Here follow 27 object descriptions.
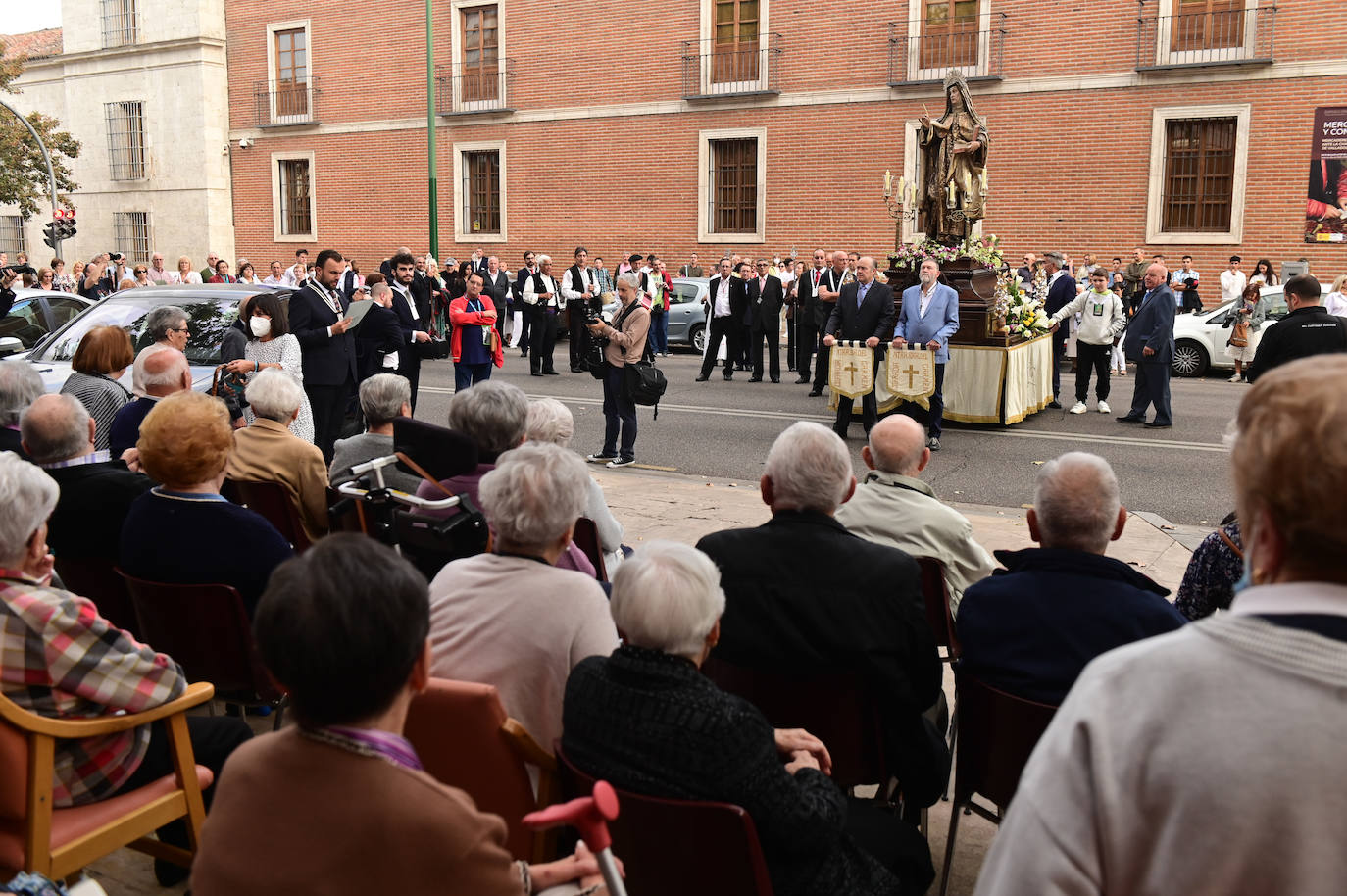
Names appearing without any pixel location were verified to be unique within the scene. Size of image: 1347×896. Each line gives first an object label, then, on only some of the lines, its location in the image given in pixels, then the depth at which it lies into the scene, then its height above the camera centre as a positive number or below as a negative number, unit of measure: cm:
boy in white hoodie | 1365 -58
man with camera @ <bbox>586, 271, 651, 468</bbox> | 1048 -73
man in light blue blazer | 1192 -43
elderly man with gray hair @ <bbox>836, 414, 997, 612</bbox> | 439 -89
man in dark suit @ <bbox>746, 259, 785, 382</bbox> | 1762 -58
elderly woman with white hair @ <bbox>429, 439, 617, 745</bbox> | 306 -88
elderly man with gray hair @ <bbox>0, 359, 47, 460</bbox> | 552 -59
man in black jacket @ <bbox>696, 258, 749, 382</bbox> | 1791 -60
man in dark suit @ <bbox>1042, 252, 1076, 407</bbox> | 1741 -25
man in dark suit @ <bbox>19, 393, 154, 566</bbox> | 434 -79
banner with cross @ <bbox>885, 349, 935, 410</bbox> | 1190 -98
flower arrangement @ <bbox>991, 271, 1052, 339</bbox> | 1385 -39
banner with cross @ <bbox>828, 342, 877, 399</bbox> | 1232 -97
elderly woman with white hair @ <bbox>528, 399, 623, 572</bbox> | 550 -69
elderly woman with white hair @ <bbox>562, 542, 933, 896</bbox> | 246 -96
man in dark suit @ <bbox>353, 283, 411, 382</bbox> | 1034 -58
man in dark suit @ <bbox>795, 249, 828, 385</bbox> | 1778 -64
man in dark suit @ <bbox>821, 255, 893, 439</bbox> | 1238 -45
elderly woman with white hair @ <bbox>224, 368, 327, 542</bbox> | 538 -84
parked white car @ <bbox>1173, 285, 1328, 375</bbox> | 1847 -91
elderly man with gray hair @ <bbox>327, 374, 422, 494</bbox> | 557 -70
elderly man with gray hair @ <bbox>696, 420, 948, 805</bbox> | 324 -93
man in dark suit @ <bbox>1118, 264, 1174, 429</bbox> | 1288 -71
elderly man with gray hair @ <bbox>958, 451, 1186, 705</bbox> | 308 -85
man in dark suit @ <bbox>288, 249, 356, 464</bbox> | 926 -63
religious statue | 1530 +136
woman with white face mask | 823 -50
